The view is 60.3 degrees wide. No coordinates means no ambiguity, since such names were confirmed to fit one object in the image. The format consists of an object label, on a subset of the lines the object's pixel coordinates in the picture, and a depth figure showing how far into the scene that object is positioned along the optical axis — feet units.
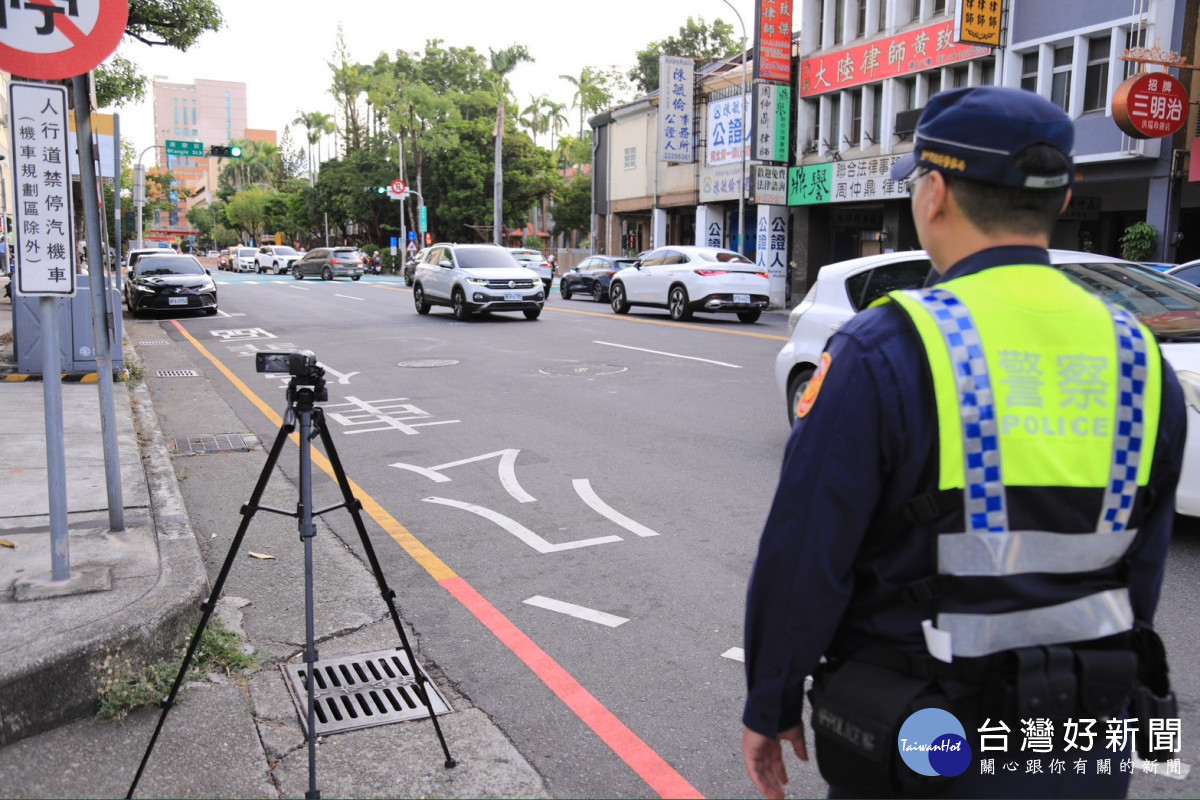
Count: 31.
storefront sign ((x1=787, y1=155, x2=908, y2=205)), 88.63
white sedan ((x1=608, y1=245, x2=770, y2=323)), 68.90
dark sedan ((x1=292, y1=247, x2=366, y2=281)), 156.87
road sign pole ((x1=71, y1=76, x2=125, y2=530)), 16.56
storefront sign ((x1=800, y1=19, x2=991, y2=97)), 82.64
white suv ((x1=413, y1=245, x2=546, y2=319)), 68.95
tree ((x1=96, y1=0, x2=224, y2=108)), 64.08
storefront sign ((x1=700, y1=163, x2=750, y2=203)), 108.99
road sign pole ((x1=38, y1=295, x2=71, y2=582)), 14.40
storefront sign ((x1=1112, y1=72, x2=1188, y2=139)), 61.11
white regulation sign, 14.79
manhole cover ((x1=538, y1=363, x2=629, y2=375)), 41.52
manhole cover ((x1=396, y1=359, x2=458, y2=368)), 45.14
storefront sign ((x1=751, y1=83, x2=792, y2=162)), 96.78
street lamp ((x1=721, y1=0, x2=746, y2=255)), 93.50
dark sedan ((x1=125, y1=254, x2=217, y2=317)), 74.28
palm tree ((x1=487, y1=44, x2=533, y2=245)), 175.01
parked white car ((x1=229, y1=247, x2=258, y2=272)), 210.18
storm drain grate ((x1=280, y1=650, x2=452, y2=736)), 12.30
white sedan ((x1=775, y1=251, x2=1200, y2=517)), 17.11
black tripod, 10.46
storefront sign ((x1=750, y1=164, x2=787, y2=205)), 98.73
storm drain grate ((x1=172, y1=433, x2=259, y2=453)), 28.27
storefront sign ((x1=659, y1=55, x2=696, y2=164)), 113.09
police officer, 5.26
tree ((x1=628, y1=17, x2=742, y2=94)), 208.85
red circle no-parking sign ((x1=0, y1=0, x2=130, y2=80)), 14.02
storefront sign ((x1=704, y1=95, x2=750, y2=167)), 107.65
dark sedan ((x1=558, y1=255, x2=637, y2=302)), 101.91
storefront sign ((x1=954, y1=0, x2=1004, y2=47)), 76.28
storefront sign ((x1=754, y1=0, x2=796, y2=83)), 93.09
